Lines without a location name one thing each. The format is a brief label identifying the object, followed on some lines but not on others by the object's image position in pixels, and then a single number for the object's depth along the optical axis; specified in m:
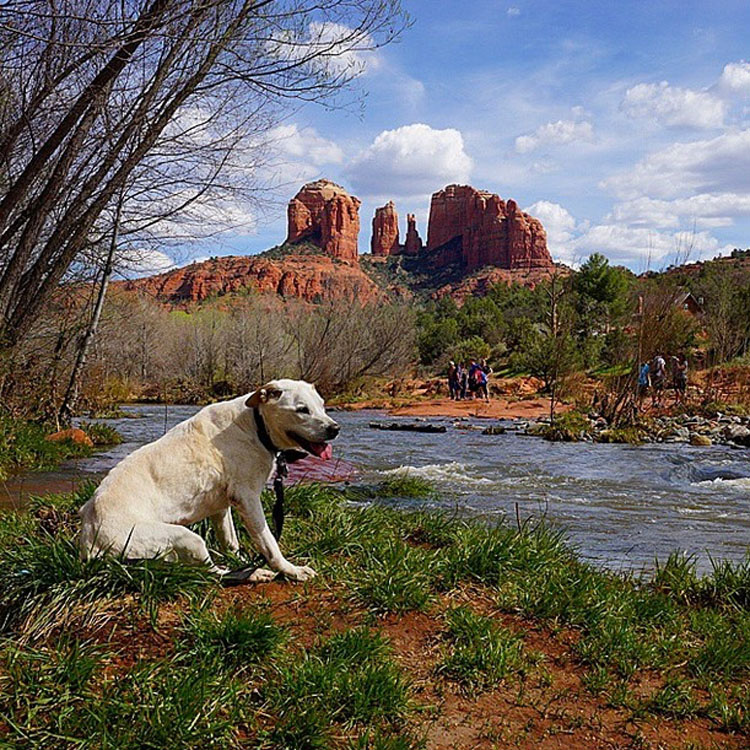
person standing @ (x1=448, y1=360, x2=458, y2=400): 37.44
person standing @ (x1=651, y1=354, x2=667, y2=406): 24.38
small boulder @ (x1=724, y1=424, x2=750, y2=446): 18.86
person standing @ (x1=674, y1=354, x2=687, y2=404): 26.62
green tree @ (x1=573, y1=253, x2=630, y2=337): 50.34
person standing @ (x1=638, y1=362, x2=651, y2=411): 22.82
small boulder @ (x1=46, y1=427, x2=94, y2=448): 12.88
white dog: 3.60
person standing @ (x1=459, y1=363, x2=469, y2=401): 36.97
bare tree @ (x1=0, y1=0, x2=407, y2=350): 6.57
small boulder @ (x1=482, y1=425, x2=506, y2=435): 21.86
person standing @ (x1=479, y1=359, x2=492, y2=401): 35.47
